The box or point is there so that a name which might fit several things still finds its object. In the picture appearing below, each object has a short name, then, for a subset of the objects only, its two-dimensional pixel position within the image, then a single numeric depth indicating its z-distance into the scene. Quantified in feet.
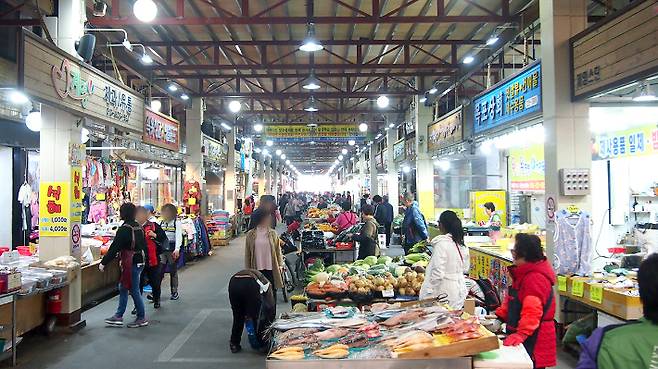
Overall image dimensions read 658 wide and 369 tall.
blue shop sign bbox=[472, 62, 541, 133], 23.63
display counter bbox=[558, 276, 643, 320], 16.19
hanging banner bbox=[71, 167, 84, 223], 23.91
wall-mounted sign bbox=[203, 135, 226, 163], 57.21
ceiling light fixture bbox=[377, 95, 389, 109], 47.62
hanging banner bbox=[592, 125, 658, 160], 28.89
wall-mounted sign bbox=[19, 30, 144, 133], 18.72
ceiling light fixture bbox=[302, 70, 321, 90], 38.81
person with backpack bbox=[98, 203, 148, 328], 24.03
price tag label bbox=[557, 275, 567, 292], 20.04
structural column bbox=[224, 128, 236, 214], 68.95
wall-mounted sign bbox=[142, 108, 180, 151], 34.94
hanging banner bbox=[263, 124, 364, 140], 70.54
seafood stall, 9.25
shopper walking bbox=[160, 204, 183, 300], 28.86
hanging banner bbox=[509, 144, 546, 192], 41.68
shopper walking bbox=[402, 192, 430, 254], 34.58
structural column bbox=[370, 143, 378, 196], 93.56
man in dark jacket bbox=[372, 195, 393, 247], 48.13
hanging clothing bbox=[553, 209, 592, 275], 19.84
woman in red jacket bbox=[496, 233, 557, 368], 12.09
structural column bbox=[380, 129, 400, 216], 71.15
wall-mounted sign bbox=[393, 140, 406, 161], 63.77
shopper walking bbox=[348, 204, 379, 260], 30.55
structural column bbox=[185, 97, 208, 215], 53.91
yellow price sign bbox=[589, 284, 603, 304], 17.74
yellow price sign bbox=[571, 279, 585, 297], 18.93
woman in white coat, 15.70
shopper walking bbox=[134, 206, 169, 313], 26.53
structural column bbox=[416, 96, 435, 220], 52.19
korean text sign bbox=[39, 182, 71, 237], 23.47
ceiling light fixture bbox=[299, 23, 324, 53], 30.33
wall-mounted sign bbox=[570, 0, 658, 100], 15.28
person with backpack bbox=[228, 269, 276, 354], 19.40
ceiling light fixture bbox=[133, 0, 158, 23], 23.17
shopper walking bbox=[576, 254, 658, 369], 6.26
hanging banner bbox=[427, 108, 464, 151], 39.13
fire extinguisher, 23.29
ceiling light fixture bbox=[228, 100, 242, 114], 48.60
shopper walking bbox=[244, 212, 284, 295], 22.61
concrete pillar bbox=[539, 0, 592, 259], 20.79
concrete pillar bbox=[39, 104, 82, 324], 23.48
